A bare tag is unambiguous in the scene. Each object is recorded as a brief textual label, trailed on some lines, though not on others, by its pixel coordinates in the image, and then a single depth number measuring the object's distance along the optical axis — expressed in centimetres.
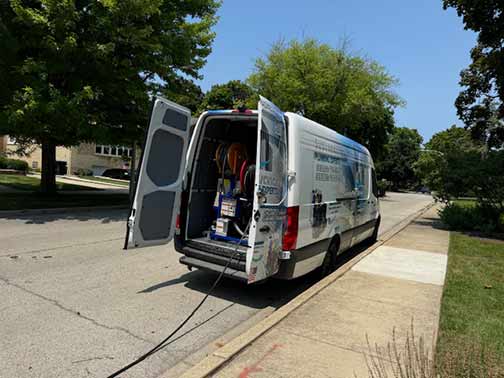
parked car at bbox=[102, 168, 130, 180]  4388
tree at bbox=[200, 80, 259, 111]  4559
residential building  4100
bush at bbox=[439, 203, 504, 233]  1424
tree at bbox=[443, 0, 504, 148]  1365
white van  478
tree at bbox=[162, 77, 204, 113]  1585
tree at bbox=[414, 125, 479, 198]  1509
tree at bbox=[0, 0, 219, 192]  1161
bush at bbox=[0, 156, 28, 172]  3447
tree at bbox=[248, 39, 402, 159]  2980
